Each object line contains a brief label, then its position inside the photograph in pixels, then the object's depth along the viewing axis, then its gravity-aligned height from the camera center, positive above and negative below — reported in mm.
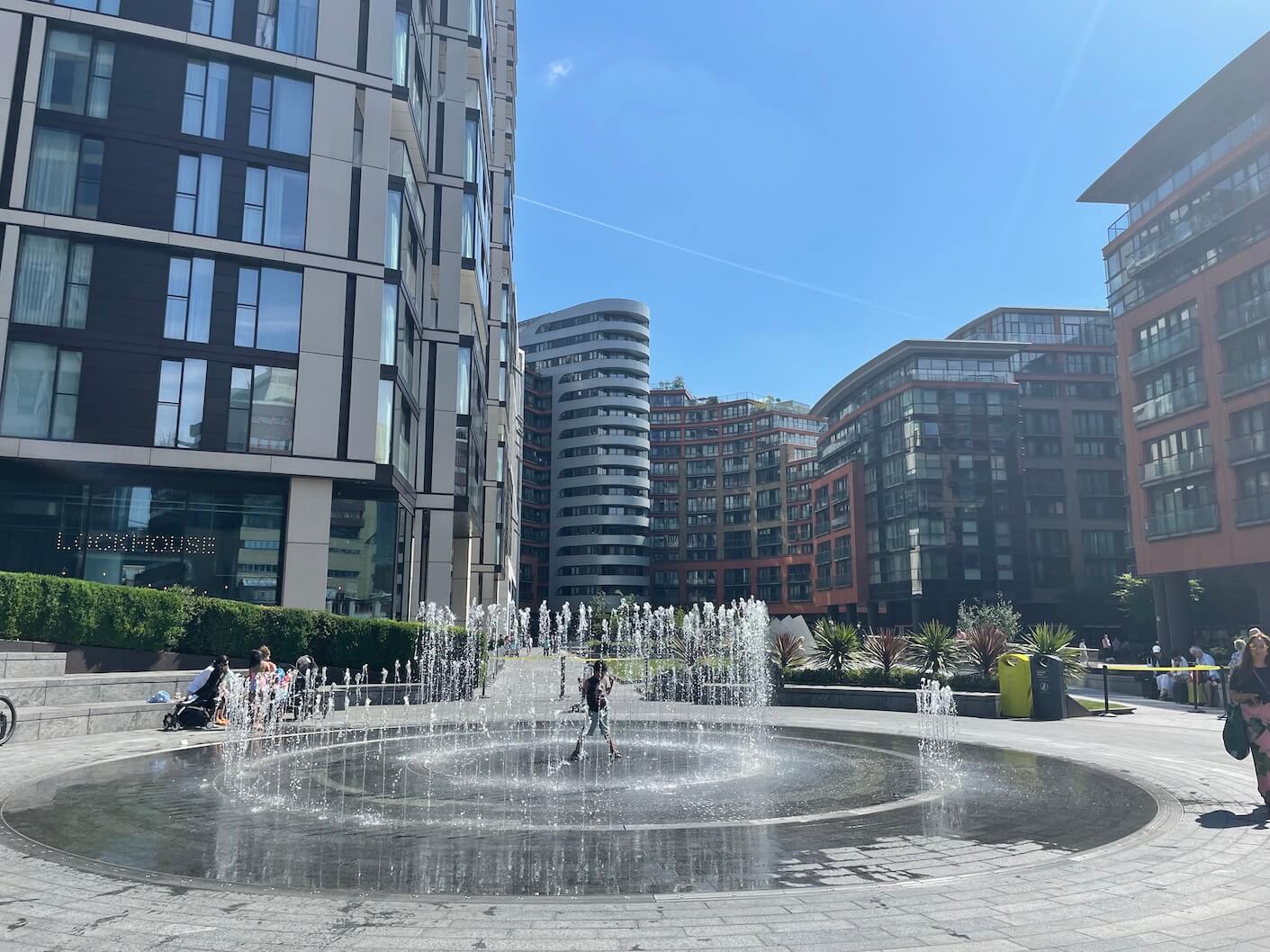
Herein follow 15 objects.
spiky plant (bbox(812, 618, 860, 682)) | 24266 -577
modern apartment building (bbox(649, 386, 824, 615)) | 117812 +17198
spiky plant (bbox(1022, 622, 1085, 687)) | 22141 -485
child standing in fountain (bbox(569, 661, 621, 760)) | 13445 -1158
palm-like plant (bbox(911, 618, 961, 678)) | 22734 -615
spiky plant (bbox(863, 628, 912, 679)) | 23469 -666
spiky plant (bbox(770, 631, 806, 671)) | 24719 -782
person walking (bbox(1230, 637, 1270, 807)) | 9141 -718
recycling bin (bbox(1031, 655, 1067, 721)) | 20453 -1540
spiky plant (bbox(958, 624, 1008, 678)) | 22219 -569
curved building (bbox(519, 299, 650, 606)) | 124438 +23060
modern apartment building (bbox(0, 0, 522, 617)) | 25562 +9863
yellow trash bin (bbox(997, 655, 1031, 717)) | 20766 -1416
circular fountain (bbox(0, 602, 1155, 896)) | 7059 -1970
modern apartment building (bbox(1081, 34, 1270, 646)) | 38375 +13425
